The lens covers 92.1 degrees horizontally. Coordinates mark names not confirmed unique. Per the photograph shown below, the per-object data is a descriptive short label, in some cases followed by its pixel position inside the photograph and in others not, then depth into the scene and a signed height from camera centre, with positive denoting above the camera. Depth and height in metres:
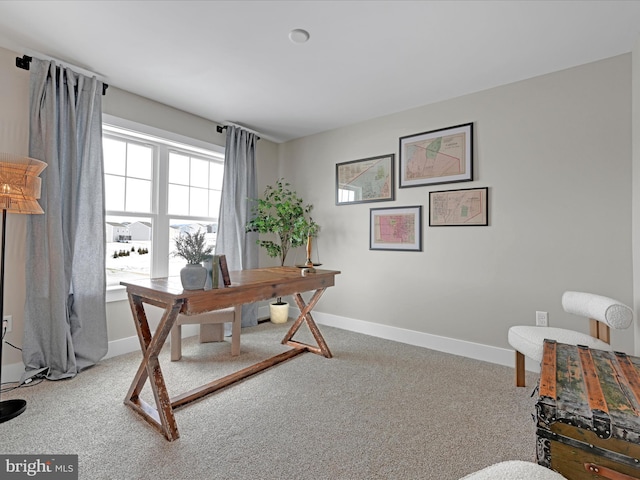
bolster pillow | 1.85 -0.40
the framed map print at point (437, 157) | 2.97 +0.90
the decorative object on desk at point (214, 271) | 1.88 -0.18
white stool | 0.85 -0.64
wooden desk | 1.72 -0.39
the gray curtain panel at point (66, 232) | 2.38 +0.07
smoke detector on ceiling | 2.11 +1.44
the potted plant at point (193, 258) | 1.80 -0.10
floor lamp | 1.86 +0.30
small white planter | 4.03 -0.92
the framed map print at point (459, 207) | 2.88 +0.37
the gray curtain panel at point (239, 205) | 3.72 +0.47
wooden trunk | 0.99 -0.60
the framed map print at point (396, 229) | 3.29 +0.17
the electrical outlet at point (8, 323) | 2.33 -0.63
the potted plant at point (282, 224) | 3.84 +0.24
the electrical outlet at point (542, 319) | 2.58 -0.61
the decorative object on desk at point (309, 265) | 2.74 -0.20
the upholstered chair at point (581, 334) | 1.86 -0.56
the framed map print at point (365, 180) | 3.49 +0.76
